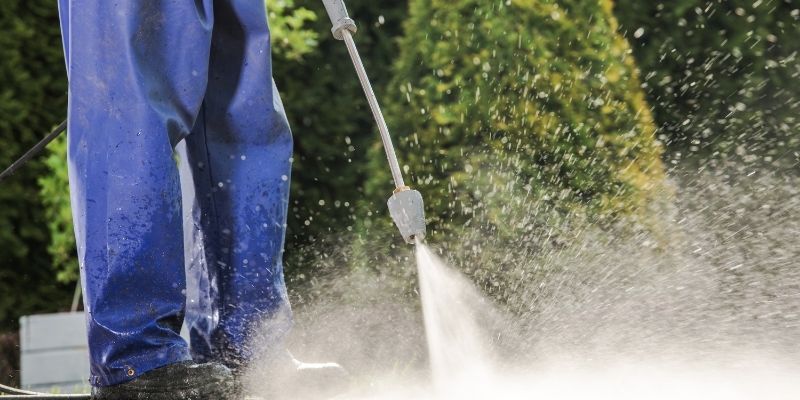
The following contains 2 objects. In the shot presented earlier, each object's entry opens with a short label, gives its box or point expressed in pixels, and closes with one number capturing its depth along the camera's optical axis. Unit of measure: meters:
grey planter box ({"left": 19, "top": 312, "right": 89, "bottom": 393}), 7.61
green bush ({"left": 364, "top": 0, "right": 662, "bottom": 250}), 7.55
